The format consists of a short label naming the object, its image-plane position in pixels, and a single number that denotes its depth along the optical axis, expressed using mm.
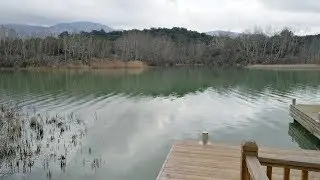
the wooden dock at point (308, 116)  8829
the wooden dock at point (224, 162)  2242
